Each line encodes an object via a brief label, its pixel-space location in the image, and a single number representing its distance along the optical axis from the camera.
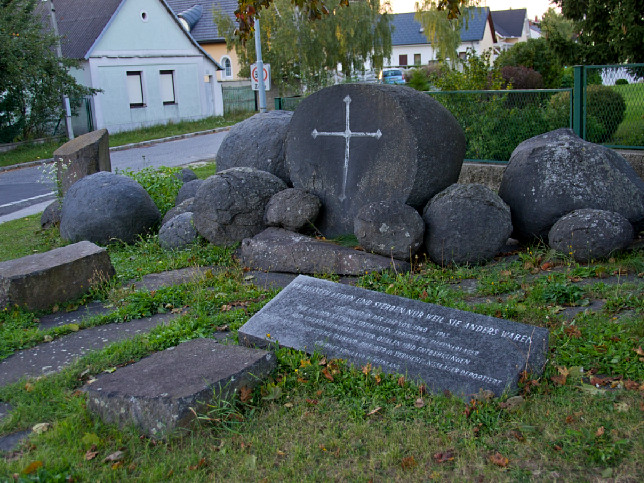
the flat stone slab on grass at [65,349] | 4.96
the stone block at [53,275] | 6.12
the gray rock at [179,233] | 8.09
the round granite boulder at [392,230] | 6.64
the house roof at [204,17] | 43.81
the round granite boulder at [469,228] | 6.62
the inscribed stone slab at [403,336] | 4.08
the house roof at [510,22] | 73.06
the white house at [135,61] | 28.27
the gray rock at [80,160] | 10.44
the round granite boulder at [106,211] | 8.66
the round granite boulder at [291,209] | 7.55
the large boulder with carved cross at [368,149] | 7.20
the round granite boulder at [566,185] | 6.94
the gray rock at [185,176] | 10.91
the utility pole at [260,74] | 22.27
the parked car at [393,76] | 43.22
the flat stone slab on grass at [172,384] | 3.76
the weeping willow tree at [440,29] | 35.97
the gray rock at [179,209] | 8.85
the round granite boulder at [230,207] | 7.65
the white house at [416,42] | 61.09
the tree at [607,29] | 11.62
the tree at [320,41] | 31.17
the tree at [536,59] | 22.39
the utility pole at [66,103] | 23.64
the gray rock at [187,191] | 9.65
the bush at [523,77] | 19.22
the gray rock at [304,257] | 6.61
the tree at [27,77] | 20.84
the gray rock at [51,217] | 10.32
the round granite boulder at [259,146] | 8.89
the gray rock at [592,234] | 6.30
